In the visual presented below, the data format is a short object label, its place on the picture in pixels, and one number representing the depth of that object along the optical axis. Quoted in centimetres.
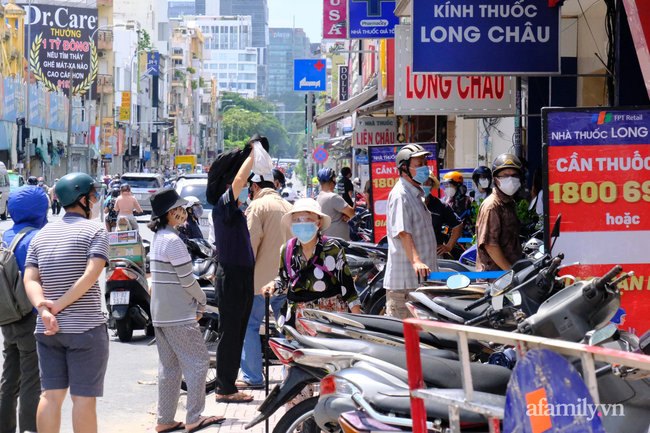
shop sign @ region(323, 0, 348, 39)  2720
